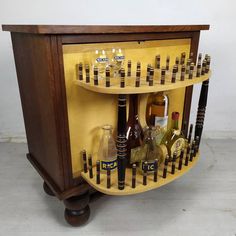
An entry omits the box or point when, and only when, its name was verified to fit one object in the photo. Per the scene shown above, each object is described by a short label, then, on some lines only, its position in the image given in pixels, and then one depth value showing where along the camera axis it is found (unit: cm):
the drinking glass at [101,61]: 61
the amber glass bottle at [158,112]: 76
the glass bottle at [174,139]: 75
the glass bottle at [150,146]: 73
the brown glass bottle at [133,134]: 73
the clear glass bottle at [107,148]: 71
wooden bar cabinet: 56
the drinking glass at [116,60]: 63
